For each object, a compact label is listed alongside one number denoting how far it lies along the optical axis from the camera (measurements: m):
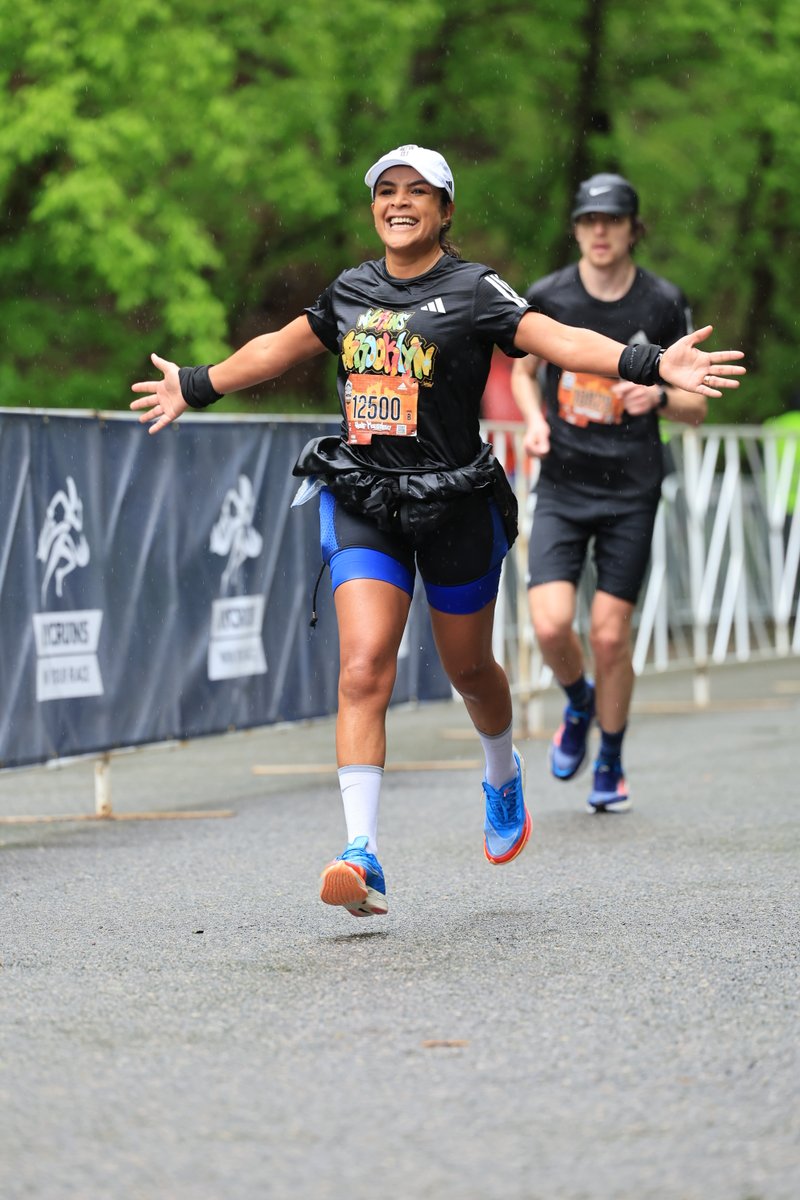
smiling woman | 11.08
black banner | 16.34
